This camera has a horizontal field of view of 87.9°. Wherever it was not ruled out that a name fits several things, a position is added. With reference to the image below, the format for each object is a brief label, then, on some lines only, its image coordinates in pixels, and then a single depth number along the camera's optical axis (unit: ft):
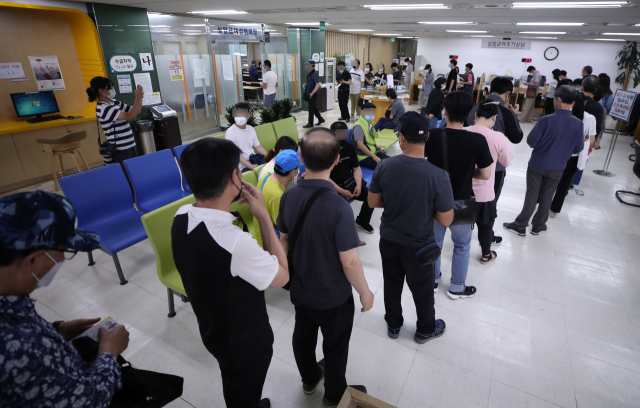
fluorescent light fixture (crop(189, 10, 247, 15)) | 22.41
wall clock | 46.81
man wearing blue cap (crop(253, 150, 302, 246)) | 8.12
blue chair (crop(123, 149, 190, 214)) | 11.66
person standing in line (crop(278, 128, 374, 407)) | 5.07
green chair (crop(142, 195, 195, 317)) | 8.00
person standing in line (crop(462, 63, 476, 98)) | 37.40
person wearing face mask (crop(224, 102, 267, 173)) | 14.24
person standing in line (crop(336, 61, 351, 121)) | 31.58
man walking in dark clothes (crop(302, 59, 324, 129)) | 30.17
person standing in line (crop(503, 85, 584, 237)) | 11.44
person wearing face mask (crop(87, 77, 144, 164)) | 13.23
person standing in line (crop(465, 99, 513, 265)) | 8.96
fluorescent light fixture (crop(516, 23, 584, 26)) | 23.97
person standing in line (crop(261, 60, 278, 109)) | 30.91
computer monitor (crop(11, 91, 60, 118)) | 17.44
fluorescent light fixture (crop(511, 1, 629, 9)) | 14.30
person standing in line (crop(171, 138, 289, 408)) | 3.85
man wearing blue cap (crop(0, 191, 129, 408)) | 2.61
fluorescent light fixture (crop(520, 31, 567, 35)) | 31.78
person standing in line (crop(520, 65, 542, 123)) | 35.81
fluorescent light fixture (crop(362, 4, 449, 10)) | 17.75
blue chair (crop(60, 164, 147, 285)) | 9.94
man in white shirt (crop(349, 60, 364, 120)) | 34.01
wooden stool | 16.49
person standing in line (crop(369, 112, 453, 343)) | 6.53
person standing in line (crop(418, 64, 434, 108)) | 36.58
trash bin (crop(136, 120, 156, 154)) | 20.52
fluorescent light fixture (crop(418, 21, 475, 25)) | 26.73
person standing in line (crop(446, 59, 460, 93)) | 33.09
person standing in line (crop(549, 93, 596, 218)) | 13.37
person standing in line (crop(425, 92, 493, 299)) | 7.66
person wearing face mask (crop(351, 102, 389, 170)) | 14.70
